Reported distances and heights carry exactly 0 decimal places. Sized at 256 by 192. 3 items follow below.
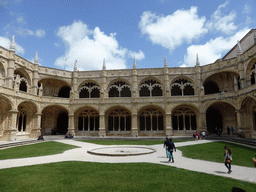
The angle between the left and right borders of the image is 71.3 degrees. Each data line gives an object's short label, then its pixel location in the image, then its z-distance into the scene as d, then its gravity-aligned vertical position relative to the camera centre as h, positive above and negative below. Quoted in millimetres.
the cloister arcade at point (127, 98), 26750 +3251
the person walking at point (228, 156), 8188 -1859
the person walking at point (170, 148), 10555 -1822
